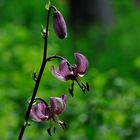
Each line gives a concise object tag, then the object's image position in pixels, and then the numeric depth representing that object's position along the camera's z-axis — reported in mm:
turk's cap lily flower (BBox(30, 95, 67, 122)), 3609
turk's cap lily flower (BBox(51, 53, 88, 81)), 3520
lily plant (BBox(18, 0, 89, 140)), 3463
